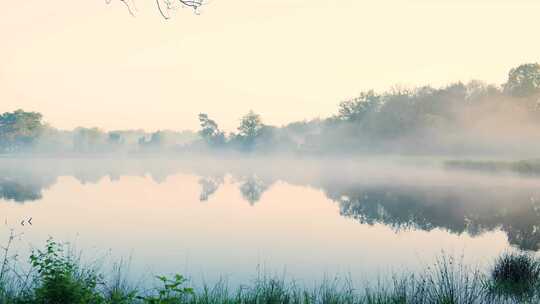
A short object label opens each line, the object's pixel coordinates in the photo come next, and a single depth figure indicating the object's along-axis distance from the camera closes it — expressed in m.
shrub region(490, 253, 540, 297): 11.18
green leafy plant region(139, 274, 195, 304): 6.85
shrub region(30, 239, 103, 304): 7.99
